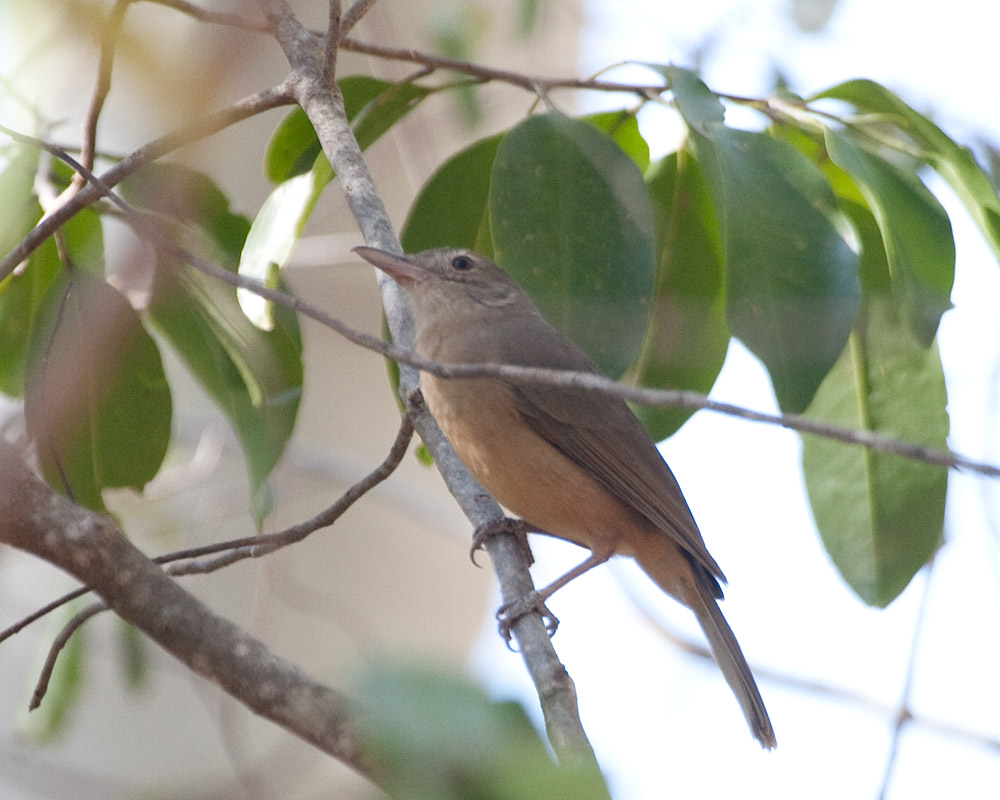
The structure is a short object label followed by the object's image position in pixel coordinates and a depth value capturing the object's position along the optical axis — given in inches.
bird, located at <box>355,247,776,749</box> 281.0
